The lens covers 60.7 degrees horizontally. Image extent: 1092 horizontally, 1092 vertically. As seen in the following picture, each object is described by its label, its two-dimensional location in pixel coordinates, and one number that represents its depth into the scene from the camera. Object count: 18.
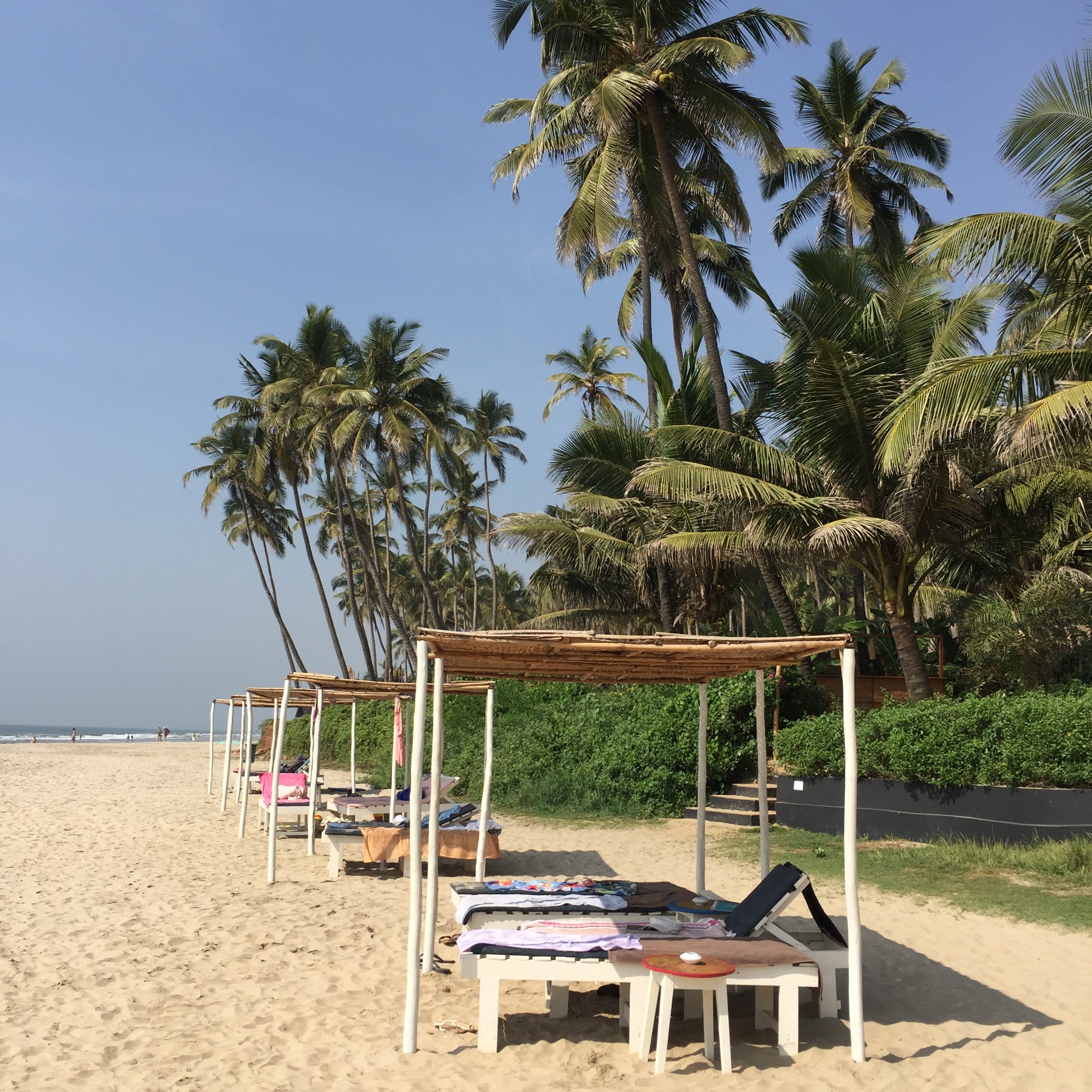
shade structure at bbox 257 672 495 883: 10.60
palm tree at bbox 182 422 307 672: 41.84
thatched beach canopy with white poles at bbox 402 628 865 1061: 5.18
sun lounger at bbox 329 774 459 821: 13.54
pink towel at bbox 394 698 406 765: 9.68
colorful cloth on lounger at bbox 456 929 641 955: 5.34
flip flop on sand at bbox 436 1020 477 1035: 5.52
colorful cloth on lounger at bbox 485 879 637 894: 6.81
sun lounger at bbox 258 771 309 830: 13.87
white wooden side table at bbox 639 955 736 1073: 4.86
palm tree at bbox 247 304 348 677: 34.25
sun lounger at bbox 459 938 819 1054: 5.16
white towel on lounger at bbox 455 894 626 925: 6.12
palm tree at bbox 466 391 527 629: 43.09
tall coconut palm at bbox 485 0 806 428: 16.25
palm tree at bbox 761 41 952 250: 23.19
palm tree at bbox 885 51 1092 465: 10.09
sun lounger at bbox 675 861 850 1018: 5.66
